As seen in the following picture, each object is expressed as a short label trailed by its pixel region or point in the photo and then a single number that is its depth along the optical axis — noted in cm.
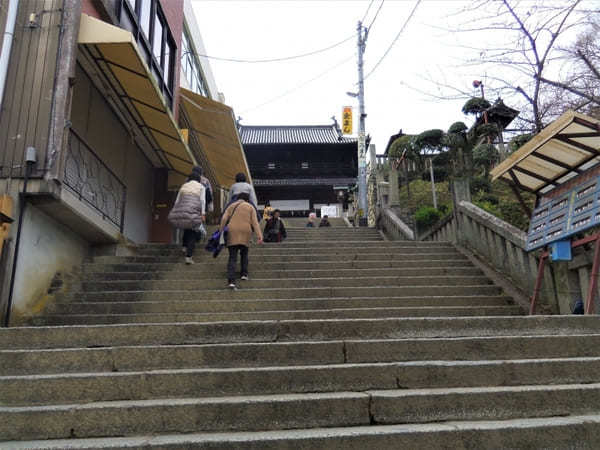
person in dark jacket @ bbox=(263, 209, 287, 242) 1034
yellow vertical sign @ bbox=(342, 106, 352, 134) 2089
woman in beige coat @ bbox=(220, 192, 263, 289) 602
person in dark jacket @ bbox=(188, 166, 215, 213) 750
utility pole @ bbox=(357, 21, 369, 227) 1735
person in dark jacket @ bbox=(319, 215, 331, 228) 1708
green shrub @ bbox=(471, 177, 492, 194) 1567
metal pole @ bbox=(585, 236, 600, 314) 423
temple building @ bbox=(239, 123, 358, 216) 2619
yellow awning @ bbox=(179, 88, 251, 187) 1076
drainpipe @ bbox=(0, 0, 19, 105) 534
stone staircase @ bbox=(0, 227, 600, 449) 275
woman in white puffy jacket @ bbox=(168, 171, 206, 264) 685
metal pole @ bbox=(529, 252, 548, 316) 509
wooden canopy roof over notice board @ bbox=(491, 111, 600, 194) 440
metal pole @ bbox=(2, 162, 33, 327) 487
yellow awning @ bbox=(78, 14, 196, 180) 591
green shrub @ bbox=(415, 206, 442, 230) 1159
